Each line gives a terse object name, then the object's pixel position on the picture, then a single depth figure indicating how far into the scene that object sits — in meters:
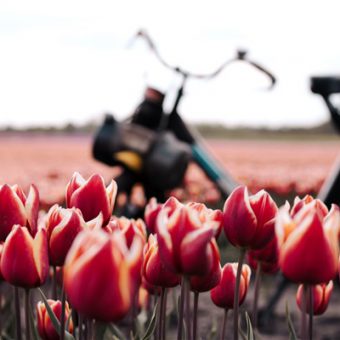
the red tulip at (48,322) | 1.07
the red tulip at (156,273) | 0.92
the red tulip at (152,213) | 1.15
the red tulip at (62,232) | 0.89
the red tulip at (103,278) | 0.68
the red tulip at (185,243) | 0.80
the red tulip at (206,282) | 0.92
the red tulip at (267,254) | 1.00
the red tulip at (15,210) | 0.94
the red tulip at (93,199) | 0.96
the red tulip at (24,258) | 0.86
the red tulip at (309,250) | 0.78
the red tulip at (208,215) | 0.86
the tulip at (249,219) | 0.92
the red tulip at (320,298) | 1.13
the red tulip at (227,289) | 1.06
